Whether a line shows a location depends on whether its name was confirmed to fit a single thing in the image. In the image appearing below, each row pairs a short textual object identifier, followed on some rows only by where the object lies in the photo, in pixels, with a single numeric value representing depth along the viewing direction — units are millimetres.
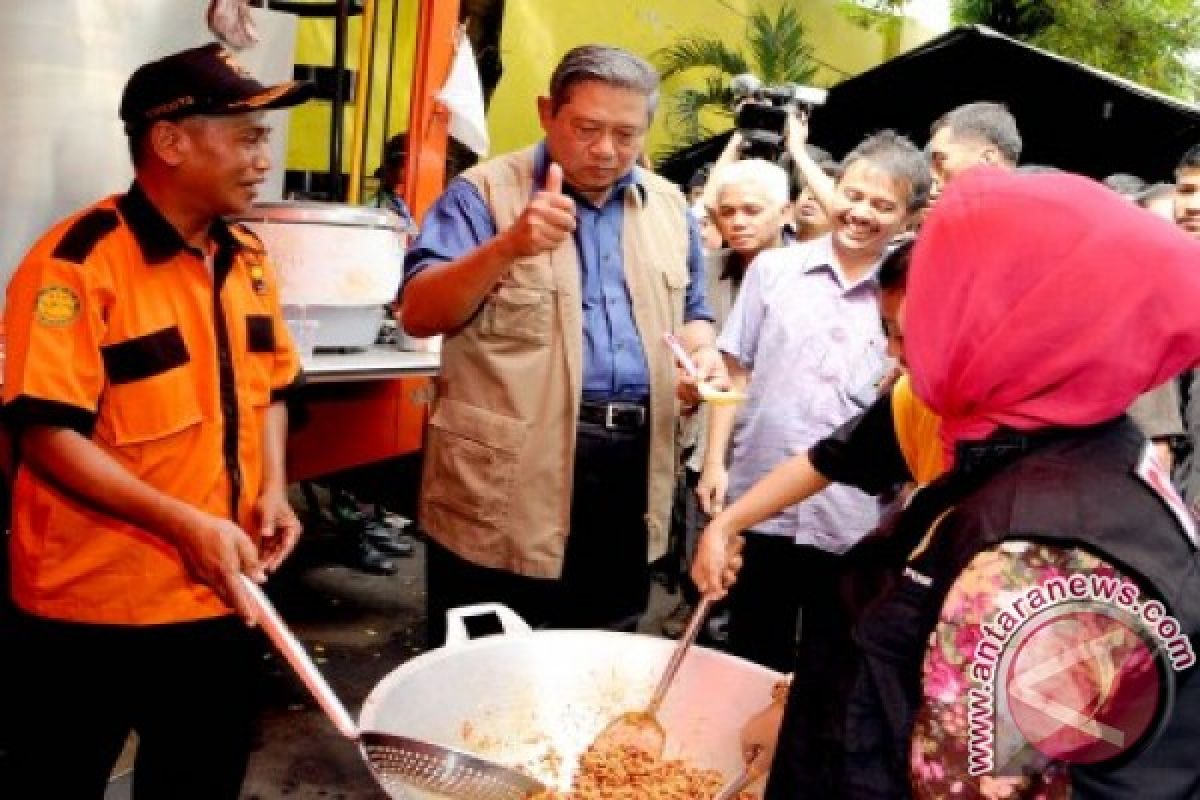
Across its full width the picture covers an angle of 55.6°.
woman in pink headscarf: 1147
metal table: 3191
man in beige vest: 2389
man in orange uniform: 1861
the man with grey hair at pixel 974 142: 3826
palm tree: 11781
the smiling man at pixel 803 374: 2982
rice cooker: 3176
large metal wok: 2047
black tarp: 7758
